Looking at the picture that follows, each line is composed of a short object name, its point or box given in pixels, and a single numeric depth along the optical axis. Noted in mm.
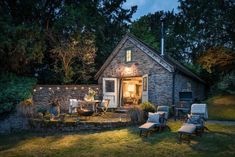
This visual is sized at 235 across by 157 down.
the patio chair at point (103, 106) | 11098
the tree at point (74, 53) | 12976
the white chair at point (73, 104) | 11067
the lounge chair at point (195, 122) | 6443
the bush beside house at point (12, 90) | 9921
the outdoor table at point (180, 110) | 9585
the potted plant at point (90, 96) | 11355
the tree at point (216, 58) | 10503
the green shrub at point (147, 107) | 8935
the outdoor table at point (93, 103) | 10943
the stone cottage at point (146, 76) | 11170
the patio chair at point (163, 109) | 8320
